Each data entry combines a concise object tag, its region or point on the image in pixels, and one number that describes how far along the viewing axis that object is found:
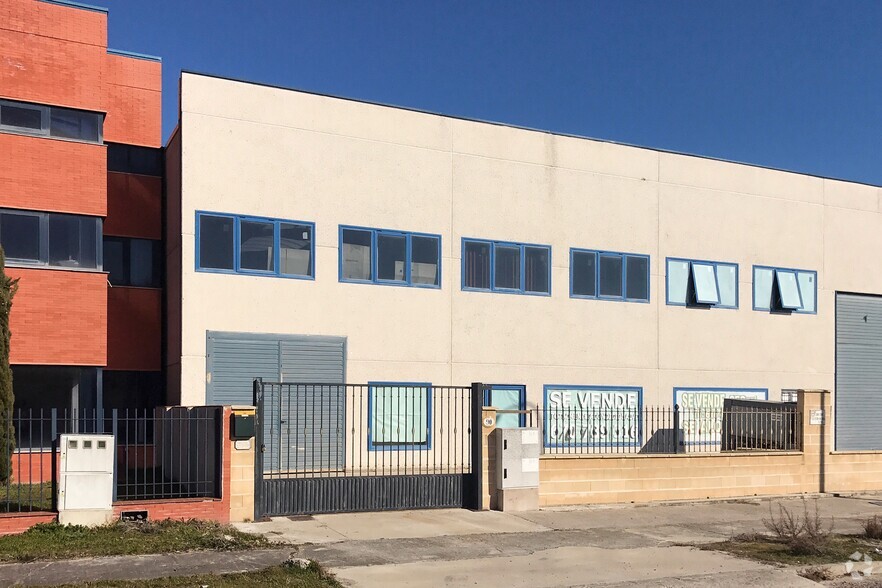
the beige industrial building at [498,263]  20.69
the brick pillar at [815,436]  22.02
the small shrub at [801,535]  14.20
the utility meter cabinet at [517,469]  17.47
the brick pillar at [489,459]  17.55
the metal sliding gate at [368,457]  15.94
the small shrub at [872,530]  15.75
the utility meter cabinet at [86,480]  13.56
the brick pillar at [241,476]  15.09
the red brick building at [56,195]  19.56
